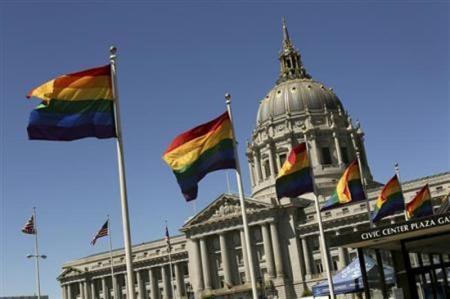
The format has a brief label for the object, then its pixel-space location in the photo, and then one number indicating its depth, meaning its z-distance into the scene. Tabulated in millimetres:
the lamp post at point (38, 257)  54706
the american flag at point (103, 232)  58969
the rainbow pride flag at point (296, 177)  29891
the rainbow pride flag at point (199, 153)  21578
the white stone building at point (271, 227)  95188
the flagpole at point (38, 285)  53394
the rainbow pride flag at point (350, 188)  37688
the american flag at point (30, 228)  52375
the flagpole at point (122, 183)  18000
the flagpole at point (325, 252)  27747
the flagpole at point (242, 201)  21672
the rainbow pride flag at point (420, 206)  42594
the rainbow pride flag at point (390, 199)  40875
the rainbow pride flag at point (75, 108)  18656
